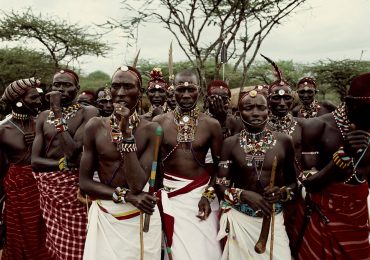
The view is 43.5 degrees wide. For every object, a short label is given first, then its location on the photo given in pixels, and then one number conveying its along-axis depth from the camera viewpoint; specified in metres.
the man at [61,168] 4.79
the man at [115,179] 3.85
